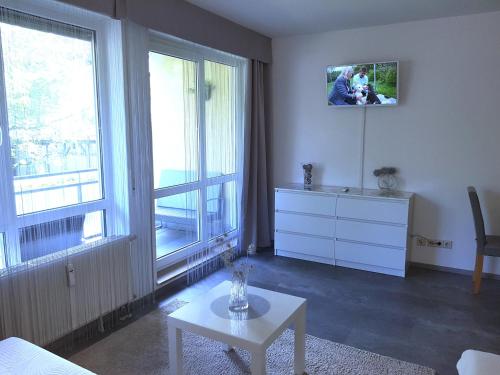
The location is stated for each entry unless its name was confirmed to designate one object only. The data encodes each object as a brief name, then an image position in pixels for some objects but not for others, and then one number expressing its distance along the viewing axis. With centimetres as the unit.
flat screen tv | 387
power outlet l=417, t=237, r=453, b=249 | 396
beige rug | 235
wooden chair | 329
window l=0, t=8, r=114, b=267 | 227
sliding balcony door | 347
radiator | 226
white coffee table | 192
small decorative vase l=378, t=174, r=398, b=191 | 414
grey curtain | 434
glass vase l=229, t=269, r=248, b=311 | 220
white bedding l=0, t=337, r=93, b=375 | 167
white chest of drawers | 379
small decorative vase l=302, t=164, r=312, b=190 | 445
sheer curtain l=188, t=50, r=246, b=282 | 393
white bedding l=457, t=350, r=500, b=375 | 162
